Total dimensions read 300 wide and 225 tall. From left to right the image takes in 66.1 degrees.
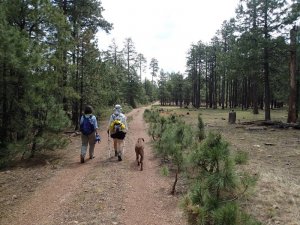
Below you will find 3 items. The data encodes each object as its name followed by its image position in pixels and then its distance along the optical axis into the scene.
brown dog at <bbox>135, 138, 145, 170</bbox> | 7.12
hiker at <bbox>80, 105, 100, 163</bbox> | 7.72
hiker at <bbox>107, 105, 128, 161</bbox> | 7.84
